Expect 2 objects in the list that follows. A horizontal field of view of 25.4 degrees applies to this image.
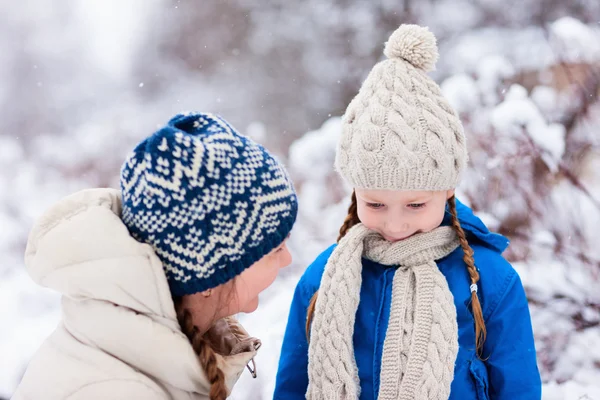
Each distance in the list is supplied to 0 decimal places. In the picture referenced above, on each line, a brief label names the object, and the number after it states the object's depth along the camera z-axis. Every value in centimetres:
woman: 163
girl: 184
